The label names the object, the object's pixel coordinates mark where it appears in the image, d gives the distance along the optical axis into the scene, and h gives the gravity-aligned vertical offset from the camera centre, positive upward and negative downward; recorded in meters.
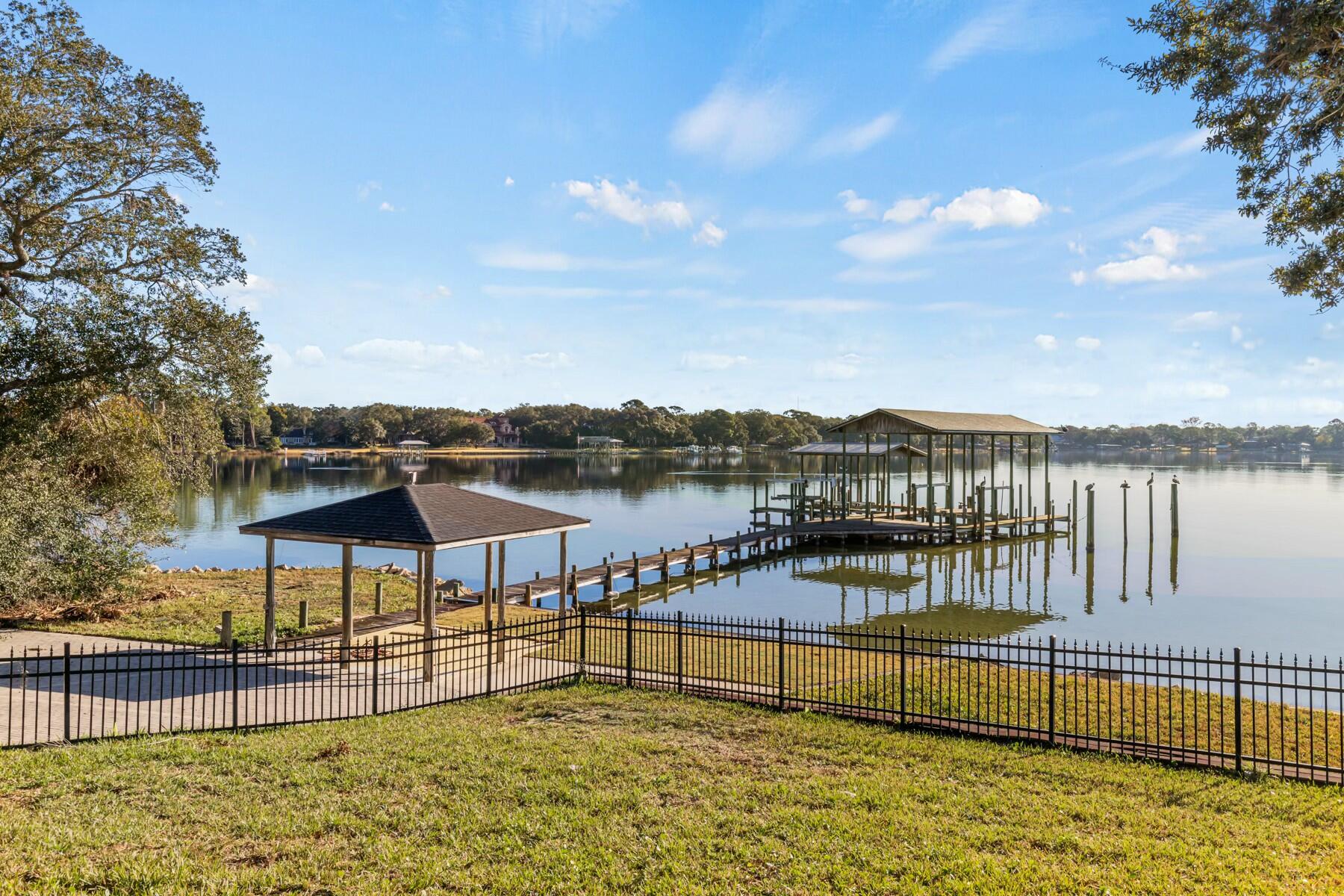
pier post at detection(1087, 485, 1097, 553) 38.36 -4.08
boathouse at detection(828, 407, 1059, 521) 39.12 +0.75
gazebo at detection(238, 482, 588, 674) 14.00 -1.58
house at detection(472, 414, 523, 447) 183.75 +2.34
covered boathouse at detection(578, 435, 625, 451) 172.12 -0.33
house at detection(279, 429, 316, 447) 161.62 +0.36
